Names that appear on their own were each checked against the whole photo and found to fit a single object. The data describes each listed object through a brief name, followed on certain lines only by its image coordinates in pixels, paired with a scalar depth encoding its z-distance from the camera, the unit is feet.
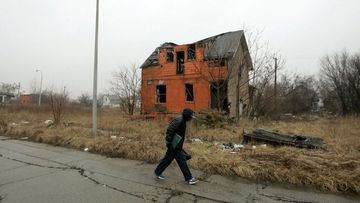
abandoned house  58.90
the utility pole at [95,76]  35.45
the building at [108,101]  284.57
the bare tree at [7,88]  236.96
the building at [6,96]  203.49
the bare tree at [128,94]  78.64
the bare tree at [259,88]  55.77
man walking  17.23
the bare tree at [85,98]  242.82
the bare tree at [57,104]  47.80
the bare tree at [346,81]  105.91
